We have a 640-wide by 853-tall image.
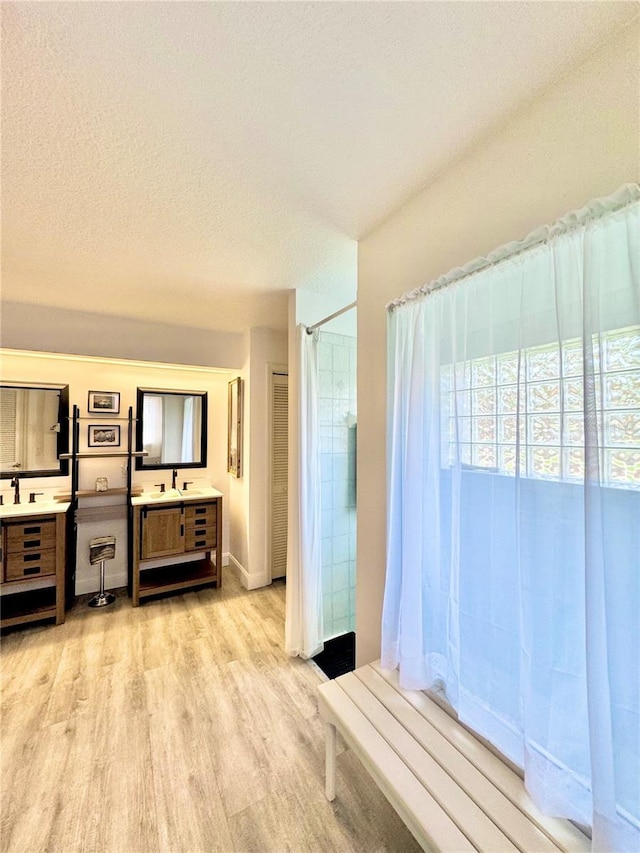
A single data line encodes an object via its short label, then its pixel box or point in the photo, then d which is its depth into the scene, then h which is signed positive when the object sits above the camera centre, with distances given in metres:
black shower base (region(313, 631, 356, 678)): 2.11 -1.53
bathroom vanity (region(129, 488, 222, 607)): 2.91 -0.96
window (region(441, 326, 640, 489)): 0.80 +0.07
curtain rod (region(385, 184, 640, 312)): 0.78 +0.58
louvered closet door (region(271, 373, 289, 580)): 3.29 -0.35
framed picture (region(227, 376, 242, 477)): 3.34 +0.09
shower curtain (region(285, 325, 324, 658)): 2.18 -0.69
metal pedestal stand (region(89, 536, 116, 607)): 2.85 -1.03
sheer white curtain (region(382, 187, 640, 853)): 0.78 -0.23
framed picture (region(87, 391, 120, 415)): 3.13 +0.34
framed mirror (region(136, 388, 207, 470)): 3.33 +0.09
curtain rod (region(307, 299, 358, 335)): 1.95 +0.76
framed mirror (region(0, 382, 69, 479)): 2.79 +0.07
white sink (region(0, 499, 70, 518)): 2.44 -0.56
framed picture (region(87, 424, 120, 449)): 3.15 +0.01
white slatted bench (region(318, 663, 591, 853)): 0.85 -1.05
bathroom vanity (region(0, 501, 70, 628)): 2.42 -0.91
